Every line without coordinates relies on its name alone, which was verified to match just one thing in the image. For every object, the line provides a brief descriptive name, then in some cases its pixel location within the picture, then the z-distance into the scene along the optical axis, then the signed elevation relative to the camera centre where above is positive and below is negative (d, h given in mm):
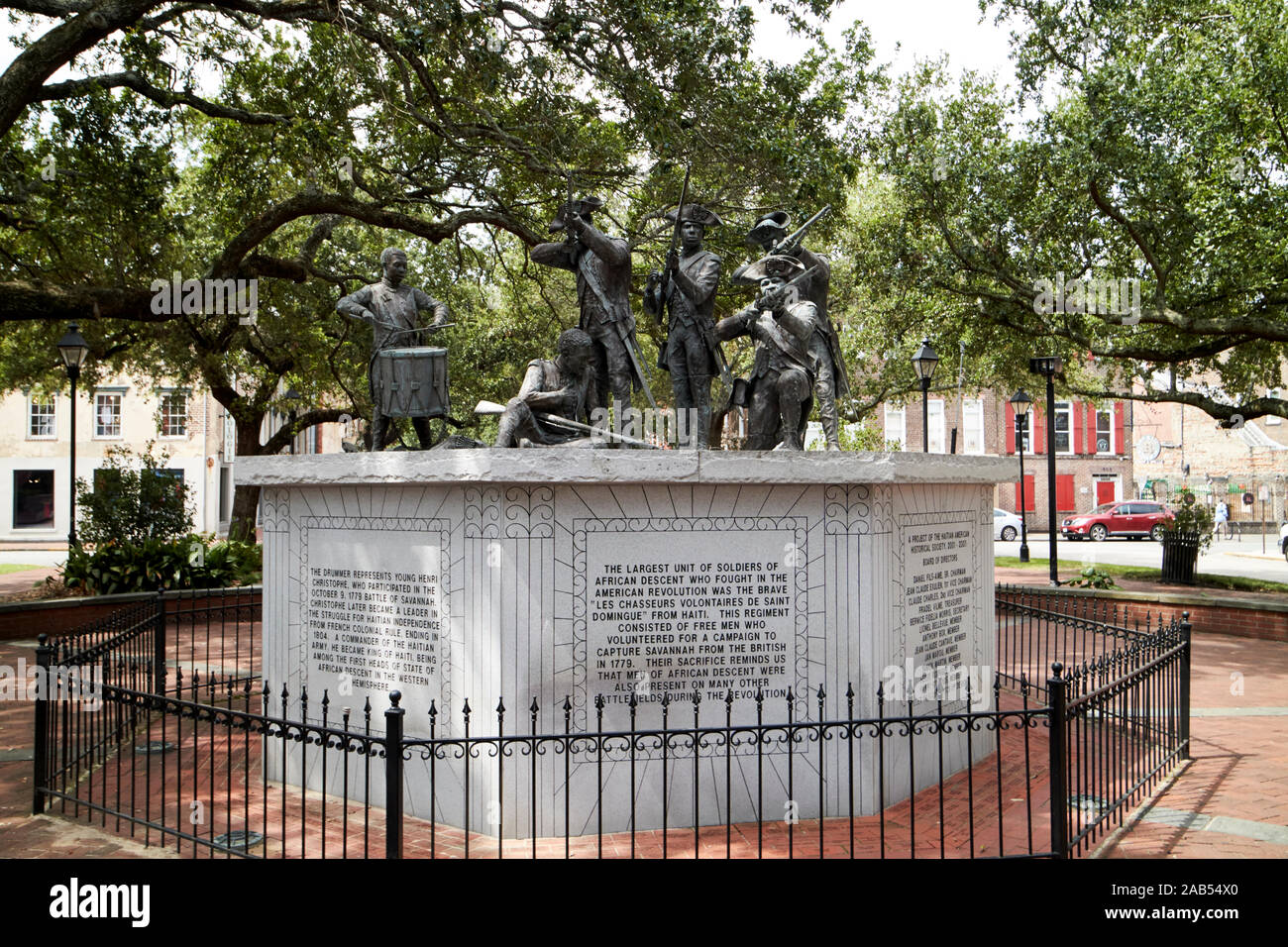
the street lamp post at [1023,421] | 24720 +2082
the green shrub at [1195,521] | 18891 -532
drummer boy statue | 8203 +1646
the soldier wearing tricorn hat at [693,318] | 8242 +1571
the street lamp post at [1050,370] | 18109 +2386
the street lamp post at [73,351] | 16578 +2648
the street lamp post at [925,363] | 18062 +2574
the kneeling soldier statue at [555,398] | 7559 +830
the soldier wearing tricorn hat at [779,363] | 7652 +1096
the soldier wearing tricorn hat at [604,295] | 8234 +1766
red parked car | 35844 -983
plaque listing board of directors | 7289 -754
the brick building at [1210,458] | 42156 +1698
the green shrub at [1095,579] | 17266 -1534
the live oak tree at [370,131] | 11469 +5120
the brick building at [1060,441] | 44219 +2553
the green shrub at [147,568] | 15680 -1086
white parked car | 35656 -1134
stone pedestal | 6309 -716
